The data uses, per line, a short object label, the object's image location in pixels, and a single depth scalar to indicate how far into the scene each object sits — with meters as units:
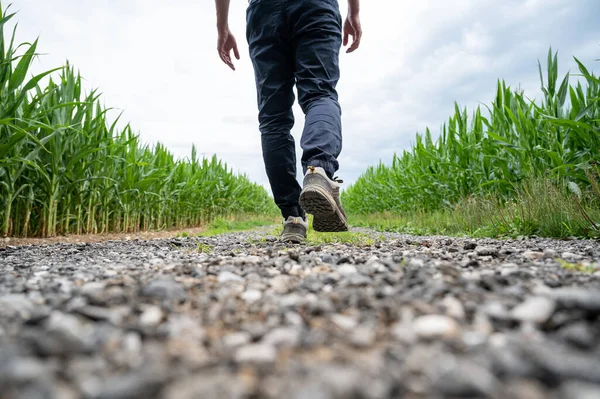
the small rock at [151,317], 0.77
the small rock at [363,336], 0.67
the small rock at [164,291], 0.94
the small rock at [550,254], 1.62
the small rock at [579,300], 0.73
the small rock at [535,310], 0.73
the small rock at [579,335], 0.64
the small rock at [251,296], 0.94
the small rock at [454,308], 0.77
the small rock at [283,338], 0.67
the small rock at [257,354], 0.61
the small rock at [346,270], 1.18
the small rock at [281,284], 1.02
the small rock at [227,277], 1.15
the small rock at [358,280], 1.02
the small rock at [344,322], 0.75
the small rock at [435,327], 0.68
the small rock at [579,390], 0.49
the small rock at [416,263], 1.35
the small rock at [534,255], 1.63
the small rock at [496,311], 0.74
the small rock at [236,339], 0.68
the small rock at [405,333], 0.67
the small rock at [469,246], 2.11
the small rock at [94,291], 0.88
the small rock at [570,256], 1.60
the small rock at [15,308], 0.83
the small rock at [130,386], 0.51
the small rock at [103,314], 0.77
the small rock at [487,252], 1.76
